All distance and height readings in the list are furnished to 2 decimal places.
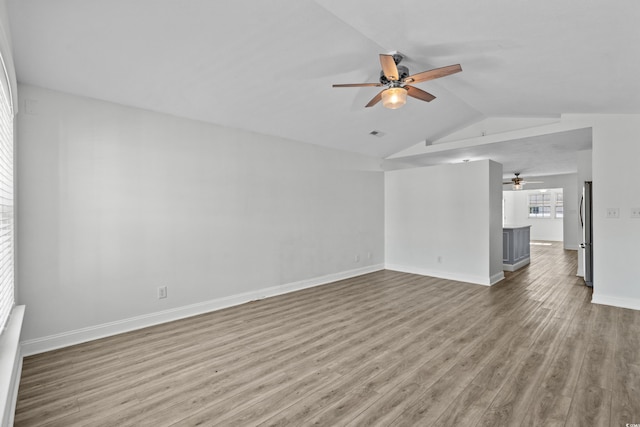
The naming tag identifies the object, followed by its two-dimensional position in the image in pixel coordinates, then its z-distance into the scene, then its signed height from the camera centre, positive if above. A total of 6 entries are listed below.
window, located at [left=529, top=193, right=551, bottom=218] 12.73 +0.16
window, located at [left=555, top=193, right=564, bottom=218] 12.42 +0.12
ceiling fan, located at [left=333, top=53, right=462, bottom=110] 2.74 +1.25
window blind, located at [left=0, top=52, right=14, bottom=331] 1.99 +0.08
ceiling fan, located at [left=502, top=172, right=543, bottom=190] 9.76 +0.90
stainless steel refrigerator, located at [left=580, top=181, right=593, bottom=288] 5.12 -0.36
